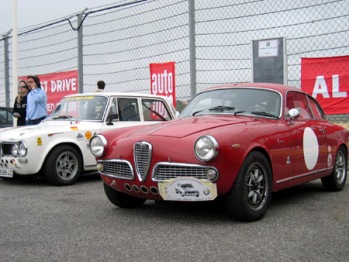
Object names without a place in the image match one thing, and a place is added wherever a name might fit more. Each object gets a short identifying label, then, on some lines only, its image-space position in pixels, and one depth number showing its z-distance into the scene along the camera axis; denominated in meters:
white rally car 6.69
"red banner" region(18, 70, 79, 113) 11.16
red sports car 4.23
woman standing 9.44
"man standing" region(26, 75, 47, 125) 8.69
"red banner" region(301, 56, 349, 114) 7.62
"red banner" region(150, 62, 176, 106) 9.09
